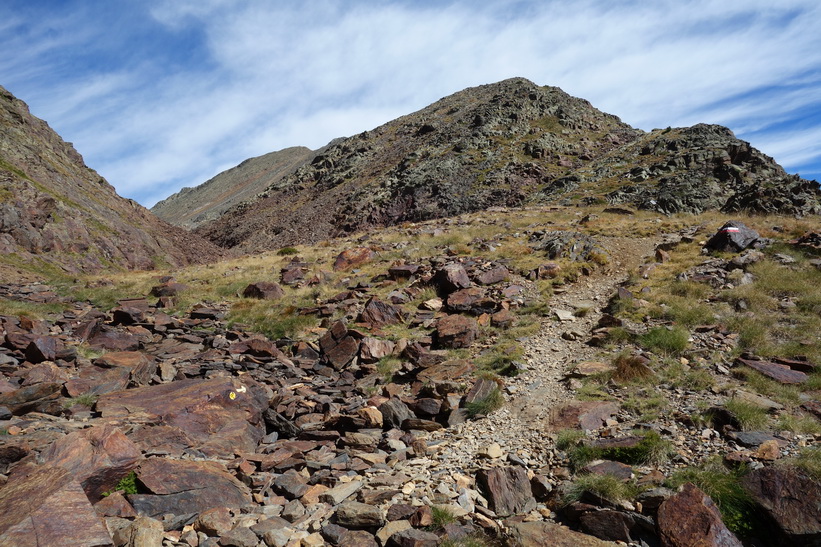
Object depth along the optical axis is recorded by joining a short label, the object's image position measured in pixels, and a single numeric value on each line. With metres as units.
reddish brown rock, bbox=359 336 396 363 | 11.92
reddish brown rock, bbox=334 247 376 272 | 21.41
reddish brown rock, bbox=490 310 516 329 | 12.66
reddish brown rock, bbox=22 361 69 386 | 8.83
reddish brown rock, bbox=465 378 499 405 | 8.82
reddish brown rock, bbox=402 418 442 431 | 8.31
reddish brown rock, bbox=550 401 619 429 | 7.32
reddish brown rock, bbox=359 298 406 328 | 13.91
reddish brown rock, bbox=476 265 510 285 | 16.00
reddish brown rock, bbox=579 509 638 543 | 4.89
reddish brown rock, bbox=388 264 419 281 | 17.75
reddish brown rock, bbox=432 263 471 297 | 15.61
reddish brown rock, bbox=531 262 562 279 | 15.98
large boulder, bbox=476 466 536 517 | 5.73
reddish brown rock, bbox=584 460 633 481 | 5.76
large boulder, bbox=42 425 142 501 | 5.34
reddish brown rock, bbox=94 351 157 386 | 9.62
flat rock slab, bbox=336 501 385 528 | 5.28
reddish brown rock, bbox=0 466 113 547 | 4.14
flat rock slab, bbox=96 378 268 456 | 7.70
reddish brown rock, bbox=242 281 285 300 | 17.45
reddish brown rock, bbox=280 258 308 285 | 19.89
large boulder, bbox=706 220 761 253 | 15.66
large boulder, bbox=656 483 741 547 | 4.55
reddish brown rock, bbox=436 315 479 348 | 11.96
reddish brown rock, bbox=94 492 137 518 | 5.09
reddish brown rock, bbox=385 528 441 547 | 4.80
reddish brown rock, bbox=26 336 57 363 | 9.94
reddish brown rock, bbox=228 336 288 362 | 12.04
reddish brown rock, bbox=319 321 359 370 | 12.00
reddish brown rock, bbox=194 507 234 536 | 5.07
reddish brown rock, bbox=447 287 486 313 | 14.22
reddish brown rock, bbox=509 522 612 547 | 4.89
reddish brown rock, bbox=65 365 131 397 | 8.67
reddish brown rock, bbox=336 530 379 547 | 4.98
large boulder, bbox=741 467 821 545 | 4.59
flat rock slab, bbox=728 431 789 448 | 6.01
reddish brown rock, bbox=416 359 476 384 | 10.19
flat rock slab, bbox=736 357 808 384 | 7.91
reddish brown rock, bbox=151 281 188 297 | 17.78
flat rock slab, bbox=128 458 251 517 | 5.44
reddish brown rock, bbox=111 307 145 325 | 13.41
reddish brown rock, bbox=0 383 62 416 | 7.66
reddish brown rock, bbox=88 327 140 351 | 11.72
